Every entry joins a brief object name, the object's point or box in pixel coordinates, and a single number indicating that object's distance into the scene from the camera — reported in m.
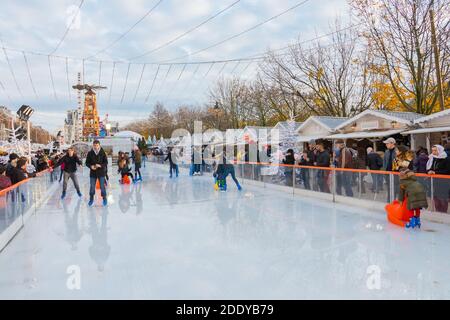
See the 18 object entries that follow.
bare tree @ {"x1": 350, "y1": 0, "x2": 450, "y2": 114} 13.70
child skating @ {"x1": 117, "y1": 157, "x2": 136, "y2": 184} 13.86
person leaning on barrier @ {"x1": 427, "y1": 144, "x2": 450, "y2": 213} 6.25
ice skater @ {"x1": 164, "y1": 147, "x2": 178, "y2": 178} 16.55
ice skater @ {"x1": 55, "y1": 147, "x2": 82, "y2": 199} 9.70
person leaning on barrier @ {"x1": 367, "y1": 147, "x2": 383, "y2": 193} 9.11
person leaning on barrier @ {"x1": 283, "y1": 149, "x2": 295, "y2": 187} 10.84
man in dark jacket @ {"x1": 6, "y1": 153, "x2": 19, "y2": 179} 7.38
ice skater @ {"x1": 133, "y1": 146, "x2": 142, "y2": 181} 14.80
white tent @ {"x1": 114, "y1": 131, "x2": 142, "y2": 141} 29.62
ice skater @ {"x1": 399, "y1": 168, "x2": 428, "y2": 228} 5.84
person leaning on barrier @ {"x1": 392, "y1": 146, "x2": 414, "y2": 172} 7.00
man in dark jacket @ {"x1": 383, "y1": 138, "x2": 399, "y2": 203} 7.88
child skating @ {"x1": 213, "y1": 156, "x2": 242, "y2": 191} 11.49
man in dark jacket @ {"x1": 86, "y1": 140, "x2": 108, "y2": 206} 8.34
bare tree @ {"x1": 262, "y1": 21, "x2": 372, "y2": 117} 20.72
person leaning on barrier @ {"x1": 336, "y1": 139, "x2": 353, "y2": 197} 8.59
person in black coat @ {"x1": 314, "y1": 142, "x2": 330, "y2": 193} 9.39
